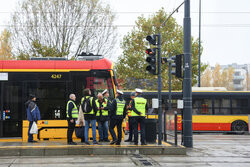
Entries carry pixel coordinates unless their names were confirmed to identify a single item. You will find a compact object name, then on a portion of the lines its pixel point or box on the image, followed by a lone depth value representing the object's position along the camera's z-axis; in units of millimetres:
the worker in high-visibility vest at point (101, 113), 13098
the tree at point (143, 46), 32312
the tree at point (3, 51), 31791
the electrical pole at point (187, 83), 13727
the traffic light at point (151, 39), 12711
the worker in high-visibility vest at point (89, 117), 12531
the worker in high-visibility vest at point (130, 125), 12755
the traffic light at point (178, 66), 13541
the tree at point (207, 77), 86125
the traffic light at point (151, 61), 12625
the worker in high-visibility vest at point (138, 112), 12477
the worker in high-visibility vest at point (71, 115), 12500
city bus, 22859
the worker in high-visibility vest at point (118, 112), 12414
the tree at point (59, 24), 27984
